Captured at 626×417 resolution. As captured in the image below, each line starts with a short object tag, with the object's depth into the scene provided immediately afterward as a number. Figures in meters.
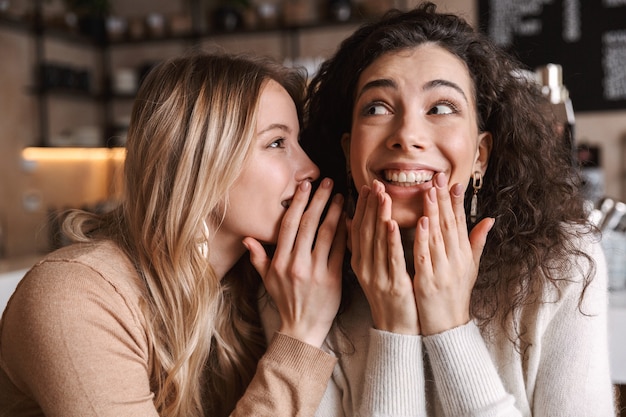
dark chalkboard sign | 3.68
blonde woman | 1.12
